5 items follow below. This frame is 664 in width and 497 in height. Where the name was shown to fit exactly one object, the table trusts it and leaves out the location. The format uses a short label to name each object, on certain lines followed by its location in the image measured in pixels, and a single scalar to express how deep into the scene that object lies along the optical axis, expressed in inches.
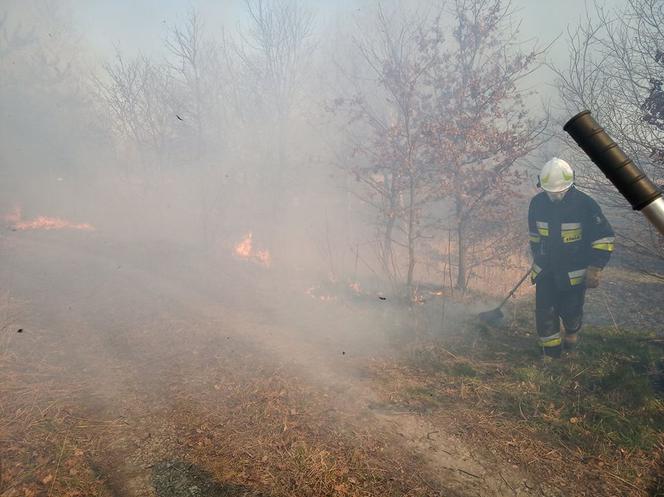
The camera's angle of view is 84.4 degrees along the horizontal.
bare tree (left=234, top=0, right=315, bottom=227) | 587.4
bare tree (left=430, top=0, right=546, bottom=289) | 342.0
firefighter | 180.1
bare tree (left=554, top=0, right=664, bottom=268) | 207.6
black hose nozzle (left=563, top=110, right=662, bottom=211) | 57.4
